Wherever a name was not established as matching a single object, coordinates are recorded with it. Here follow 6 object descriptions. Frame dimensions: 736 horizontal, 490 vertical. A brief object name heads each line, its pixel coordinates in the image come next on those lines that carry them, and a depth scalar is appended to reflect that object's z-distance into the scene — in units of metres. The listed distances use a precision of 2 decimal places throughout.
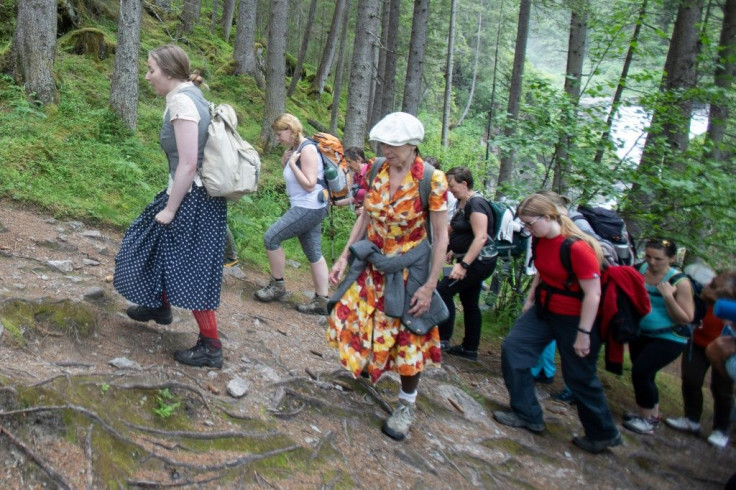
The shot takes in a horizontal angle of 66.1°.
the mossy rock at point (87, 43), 11.84
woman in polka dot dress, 3.53
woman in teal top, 5.20
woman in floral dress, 3.75
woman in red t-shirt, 4.38
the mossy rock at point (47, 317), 3.58
